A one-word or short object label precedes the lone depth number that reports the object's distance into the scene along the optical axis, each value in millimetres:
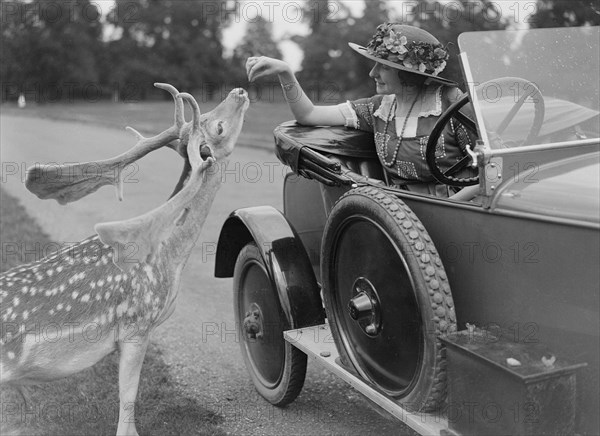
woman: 3424
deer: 2578
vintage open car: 2088
